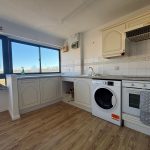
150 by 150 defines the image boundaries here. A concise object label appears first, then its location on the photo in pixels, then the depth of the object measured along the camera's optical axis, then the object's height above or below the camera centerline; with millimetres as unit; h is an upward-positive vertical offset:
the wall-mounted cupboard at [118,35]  1760 +731
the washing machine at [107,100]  1829 -590
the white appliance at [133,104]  1569 -556
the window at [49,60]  3590 +420
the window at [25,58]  2897 +422
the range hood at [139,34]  1768 +663
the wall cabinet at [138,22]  1693 +848
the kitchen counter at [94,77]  1628 -144
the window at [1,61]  2629 +274
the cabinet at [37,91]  2434 -531
